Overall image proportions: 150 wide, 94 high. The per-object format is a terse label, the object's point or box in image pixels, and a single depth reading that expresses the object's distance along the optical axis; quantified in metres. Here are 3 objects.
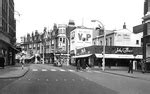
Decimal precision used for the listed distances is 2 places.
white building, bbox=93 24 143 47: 51.38
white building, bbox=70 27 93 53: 64.44
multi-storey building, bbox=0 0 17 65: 39.62
